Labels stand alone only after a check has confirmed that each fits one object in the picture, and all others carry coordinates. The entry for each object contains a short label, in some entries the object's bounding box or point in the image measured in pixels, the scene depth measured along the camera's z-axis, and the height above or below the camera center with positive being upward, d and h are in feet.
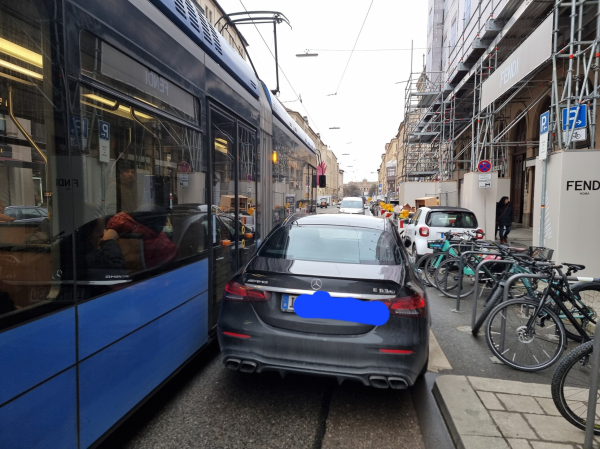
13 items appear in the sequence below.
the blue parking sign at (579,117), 27.22 +5.40
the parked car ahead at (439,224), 31.81 -2.08
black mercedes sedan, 9.97 -3.14
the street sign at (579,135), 26.66 +4.13
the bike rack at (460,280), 19.80 -4.35
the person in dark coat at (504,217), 47.56 -2.29
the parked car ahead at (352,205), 86.64 -1.92
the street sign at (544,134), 27.04 +4.32
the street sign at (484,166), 45.73 +3.48
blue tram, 6.11 -0.25
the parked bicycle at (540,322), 13.57 -4.24
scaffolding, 28.50 +13.78
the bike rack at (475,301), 17.42 -4.41
